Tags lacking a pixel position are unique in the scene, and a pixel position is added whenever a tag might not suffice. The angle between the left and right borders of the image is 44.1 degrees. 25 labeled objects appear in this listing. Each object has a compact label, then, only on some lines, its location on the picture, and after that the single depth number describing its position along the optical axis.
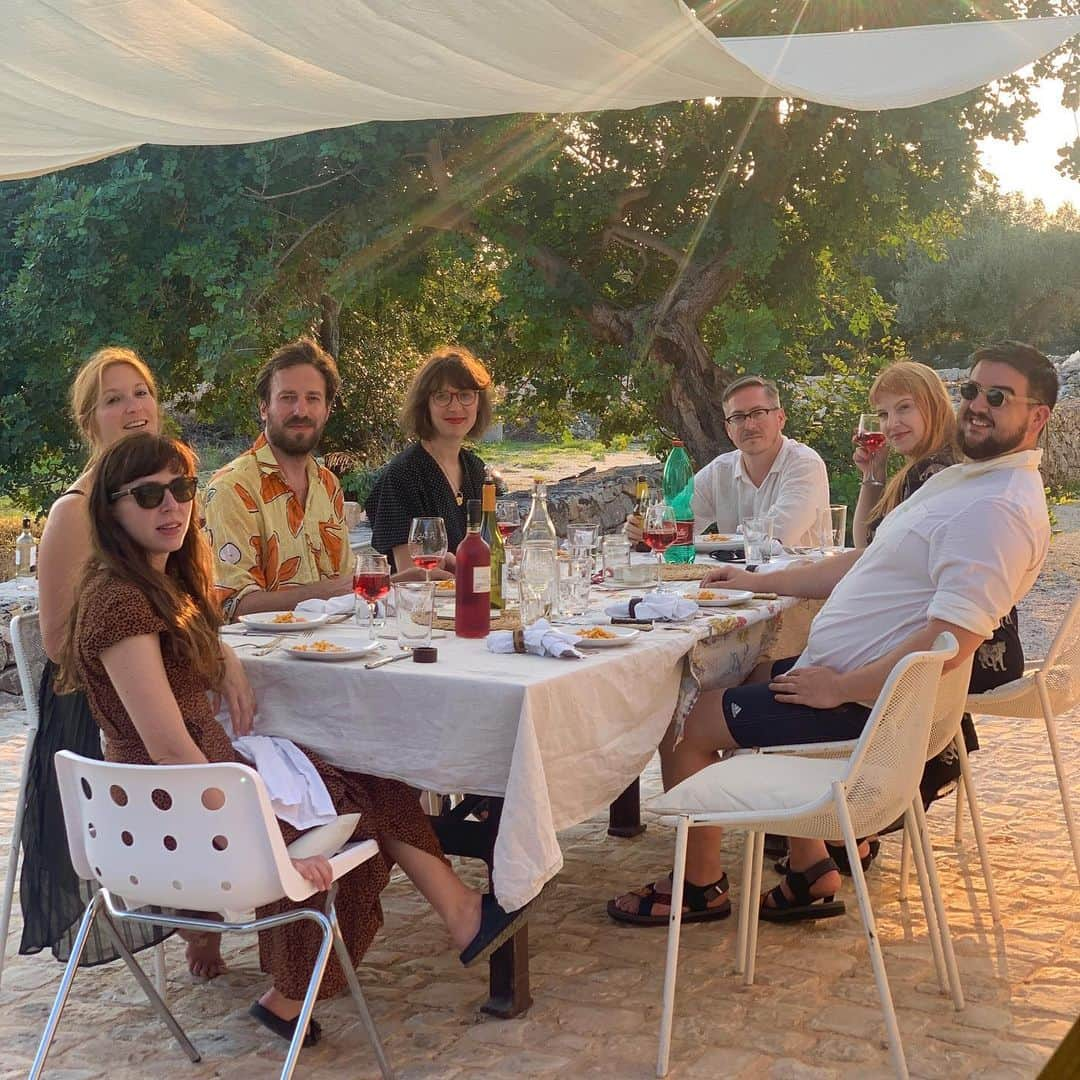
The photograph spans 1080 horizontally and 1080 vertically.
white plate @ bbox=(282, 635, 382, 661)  2.92
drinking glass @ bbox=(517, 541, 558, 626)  3.36
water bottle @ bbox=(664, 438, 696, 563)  4.46
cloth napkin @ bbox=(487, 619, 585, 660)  2.93
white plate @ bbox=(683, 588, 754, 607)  3.63
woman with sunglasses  2.59
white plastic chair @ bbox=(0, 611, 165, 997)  3.22
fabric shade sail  3.74
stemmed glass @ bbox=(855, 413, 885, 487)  5.02
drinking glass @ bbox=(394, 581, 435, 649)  3.03
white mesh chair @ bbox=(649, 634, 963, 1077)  2.71
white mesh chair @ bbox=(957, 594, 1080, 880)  3.76
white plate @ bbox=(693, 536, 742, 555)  4.95
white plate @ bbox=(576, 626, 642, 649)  3.04
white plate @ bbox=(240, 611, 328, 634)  3.29
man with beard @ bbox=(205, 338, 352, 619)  3.82
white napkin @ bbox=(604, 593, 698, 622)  3.37
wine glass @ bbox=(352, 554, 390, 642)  3.11
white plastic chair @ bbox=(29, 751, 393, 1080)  2.32
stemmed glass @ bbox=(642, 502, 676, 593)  3.84
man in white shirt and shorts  3.03
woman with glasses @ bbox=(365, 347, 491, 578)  4.48
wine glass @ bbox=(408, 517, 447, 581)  3.29
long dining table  2.70
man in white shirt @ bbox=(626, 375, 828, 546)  5.34
